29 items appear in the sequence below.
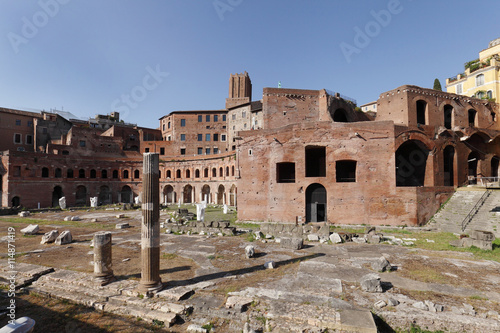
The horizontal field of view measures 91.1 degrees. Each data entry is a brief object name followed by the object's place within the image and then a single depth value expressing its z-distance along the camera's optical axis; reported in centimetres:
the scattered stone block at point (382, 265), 967
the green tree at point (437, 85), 3926
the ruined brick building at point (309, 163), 1877
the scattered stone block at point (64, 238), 1453
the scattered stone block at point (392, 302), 697
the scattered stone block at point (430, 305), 666
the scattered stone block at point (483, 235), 1240
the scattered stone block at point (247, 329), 581
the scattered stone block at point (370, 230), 1552
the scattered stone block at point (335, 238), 1441
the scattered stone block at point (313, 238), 1486
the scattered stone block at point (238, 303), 680
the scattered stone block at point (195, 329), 597
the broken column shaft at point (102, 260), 866
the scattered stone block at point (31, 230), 1695
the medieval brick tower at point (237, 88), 5387
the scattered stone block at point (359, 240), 1444
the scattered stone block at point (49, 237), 1472
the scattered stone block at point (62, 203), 3341
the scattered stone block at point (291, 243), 1311
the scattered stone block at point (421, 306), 675
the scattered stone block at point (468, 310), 652
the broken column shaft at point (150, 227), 797
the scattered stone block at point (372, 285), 779
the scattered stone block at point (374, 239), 1424
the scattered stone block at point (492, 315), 639
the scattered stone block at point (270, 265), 1020
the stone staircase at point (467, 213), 1567
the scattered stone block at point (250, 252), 1165
